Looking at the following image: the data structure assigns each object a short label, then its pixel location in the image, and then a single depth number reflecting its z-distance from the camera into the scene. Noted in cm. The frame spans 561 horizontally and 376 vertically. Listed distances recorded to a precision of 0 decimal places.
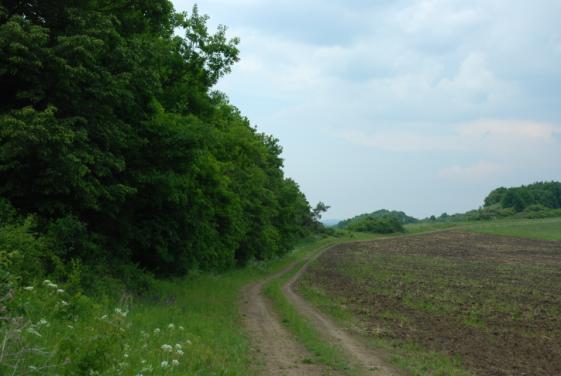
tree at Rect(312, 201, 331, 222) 8824
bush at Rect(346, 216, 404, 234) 13475
